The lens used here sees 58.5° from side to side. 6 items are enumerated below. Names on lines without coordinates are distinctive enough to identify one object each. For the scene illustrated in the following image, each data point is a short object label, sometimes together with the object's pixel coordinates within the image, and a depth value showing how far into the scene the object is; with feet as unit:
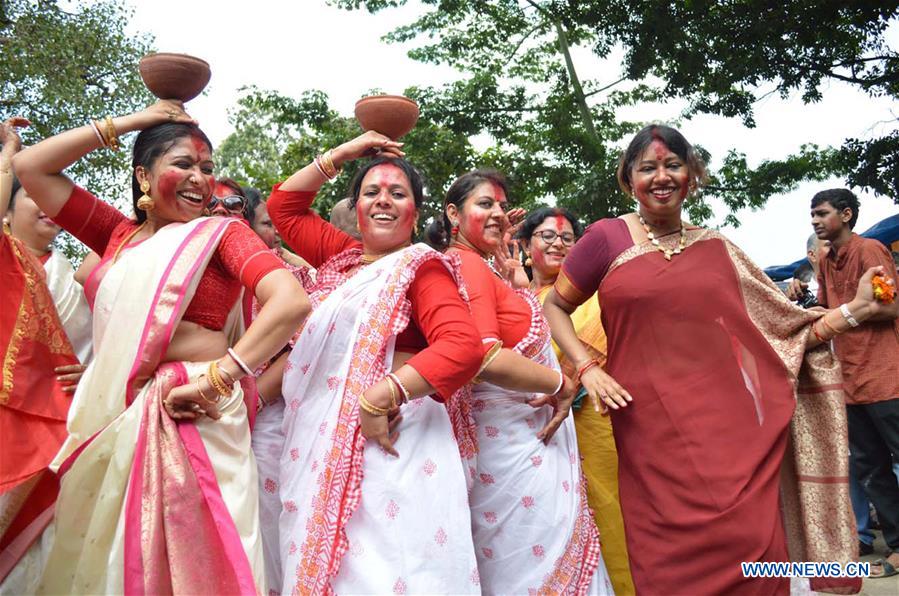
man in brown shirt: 17.87
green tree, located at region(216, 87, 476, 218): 40.40
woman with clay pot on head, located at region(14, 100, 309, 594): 8.09
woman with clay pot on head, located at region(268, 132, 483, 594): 8.87
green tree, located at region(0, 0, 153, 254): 36.81
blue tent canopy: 30.27
